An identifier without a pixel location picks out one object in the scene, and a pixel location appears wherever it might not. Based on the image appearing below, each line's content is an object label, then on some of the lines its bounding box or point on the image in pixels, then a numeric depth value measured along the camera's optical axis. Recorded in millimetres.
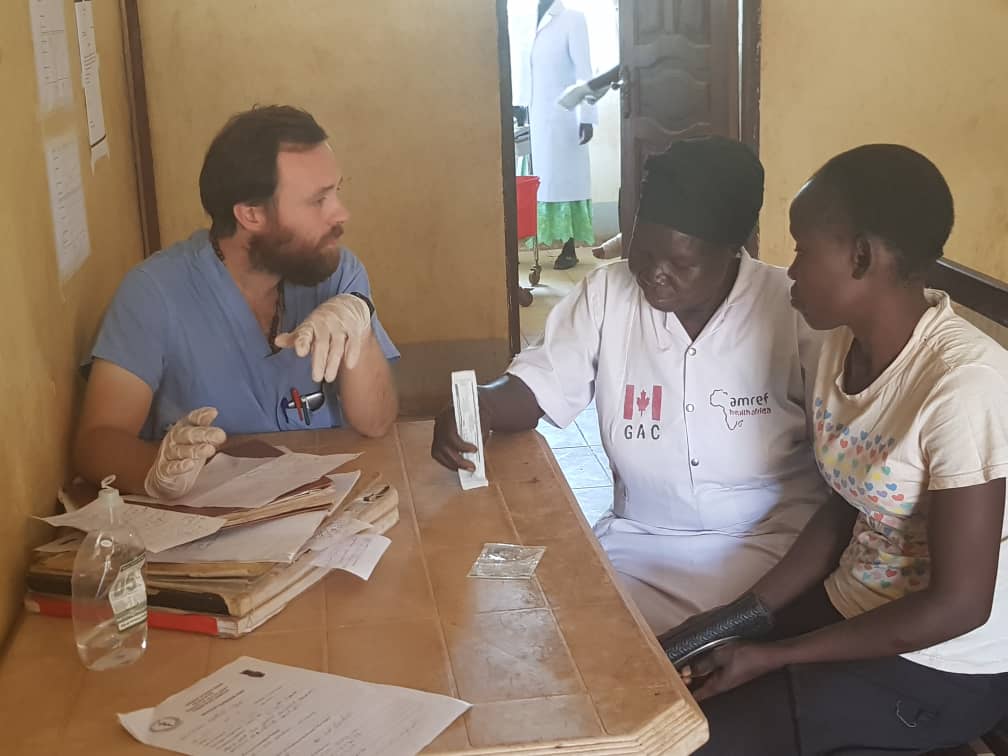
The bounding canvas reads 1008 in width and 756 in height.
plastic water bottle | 1177
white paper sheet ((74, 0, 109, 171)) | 2242
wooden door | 3922
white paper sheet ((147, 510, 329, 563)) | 1294
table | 1044
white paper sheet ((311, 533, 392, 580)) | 1342
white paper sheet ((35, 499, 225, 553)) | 1323
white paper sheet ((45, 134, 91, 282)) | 1790
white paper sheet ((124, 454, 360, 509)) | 1463
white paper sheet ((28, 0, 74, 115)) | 1743
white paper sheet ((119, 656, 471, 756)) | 1014
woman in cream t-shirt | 1366
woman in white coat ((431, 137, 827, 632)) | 1763
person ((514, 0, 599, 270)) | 6312
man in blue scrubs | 1856
